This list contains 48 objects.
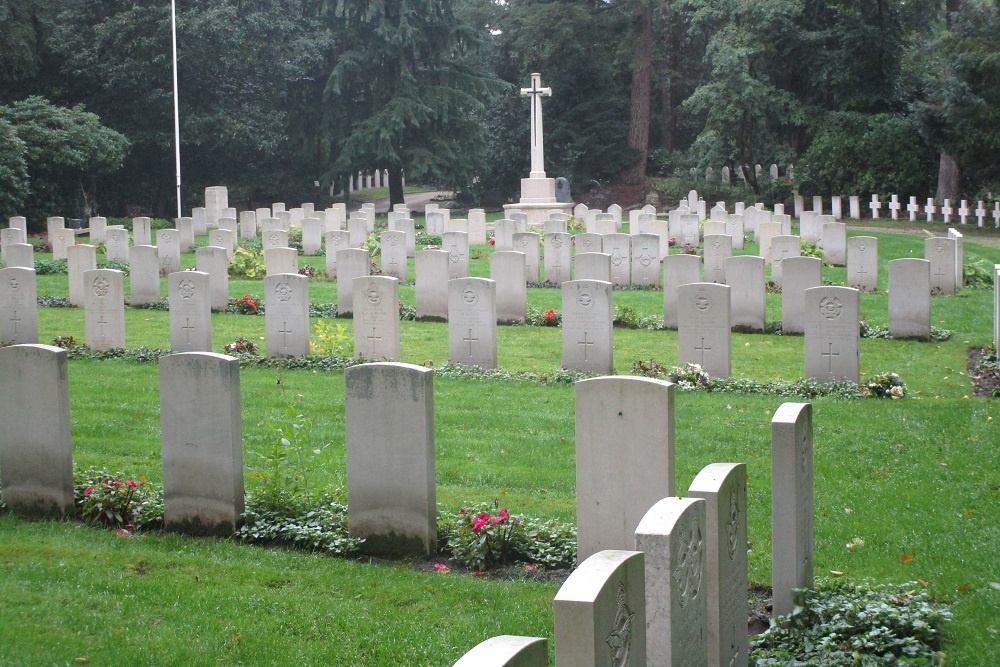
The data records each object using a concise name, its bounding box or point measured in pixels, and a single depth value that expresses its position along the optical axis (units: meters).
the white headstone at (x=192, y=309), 14.92
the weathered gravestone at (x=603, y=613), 3.45
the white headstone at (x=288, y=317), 14.80
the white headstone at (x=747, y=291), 16.45
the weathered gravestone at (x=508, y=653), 3.09
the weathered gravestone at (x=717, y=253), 21.94
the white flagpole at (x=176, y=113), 32.86
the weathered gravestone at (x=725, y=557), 4.91
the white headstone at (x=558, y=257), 22.19
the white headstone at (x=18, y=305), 15.63
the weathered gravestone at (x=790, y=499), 5.86
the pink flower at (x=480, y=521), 7.24
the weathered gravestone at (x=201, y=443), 7.68
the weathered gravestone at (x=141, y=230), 28.19
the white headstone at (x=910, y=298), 15.48
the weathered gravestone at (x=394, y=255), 22.38
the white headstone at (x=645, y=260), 21.78
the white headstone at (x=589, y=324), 13.82
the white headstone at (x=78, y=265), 18.88
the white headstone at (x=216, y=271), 18.75
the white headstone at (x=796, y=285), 16.12
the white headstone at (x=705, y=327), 13.30
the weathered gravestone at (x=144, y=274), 19.05
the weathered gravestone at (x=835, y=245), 25.00
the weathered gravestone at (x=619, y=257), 21.75
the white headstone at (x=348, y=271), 18.11
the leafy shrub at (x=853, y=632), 5.63
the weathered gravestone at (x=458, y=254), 22.73
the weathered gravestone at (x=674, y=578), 4.09
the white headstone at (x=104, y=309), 15.14
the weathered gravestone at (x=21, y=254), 20.48
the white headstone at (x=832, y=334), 12.82
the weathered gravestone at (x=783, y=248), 21.36
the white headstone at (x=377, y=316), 14.42
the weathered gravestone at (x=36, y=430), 8.03
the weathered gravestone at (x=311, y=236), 27.30
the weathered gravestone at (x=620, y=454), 6.70
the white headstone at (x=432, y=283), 17.77
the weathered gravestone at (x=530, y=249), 22.50
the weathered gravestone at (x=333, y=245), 23.55
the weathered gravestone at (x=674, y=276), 16.86
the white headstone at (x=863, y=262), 20.61
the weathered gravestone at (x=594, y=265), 17.59
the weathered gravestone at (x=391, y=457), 7.35
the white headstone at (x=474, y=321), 14.12
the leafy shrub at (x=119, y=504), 7.95
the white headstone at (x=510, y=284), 17.41
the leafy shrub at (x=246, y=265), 23.16
